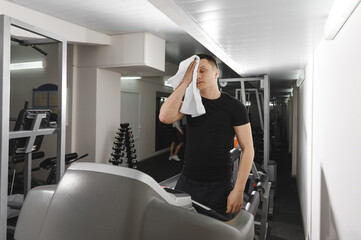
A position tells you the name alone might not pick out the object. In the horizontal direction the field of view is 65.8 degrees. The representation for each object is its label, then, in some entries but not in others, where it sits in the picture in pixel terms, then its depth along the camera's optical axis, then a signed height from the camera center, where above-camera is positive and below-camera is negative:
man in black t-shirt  1.67 -0.12
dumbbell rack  4.91 -0.53
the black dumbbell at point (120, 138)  5.02 -0.35
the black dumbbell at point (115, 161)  4.85 -0.74
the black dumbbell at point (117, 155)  4.90 -0.64
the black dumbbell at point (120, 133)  5.05 -0.26
